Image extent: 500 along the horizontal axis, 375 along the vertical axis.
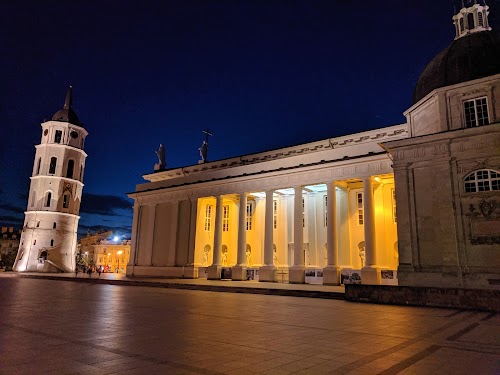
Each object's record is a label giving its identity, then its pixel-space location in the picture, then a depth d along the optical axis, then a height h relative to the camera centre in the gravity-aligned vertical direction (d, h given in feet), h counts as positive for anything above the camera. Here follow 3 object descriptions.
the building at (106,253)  338.75 +8.95
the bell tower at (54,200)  191.42 +32.72
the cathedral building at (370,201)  59.82 +16.13
